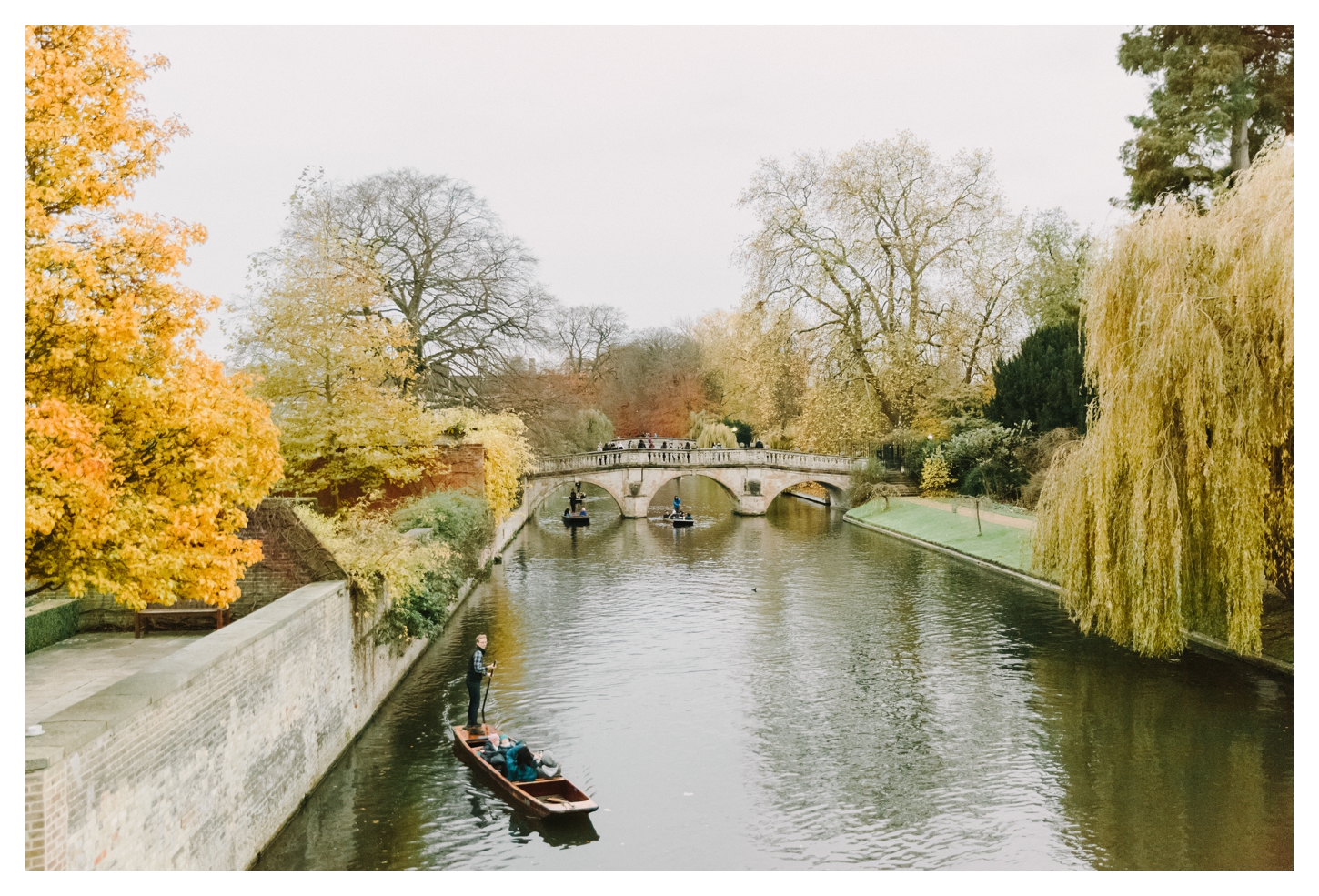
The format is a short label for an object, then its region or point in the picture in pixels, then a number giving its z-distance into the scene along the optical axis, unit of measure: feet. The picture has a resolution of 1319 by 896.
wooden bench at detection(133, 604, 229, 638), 40.52
